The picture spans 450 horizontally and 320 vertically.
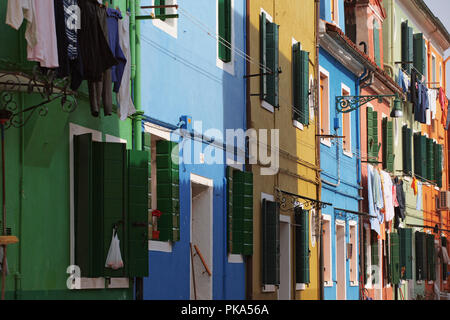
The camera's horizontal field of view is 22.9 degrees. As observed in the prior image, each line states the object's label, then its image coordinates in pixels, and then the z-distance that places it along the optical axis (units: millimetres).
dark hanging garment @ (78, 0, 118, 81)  11328
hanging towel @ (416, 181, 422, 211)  34425
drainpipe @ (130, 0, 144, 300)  13867
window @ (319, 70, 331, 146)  24875
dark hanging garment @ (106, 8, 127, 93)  12242
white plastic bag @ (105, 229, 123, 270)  12664
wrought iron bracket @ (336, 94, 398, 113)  25100
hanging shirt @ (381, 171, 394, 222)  29002
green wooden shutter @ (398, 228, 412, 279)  31250
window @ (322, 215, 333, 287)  24422
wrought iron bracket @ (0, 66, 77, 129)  10945
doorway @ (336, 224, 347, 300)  25500
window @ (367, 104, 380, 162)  28391
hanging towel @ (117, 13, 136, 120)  12688
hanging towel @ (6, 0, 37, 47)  10234
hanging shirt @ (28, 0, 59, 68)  10445
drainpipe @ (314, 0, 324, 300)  23422
